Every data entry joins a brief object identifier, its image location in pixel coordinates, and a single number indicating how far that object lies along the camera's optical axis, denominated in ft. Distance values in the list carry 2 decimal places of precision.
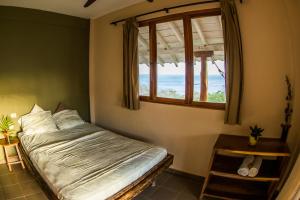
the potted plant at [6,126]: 9.45
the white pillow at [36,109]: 10.81
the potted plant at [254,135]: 6.46
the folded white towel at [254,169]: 6.20
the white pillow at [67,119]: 10.84
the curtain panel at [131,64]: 9.93
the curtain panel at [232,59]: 7.05
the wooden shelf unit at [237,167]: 6.15
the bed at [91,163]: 5.72
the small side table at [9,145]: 9.20
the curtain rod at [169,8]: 7.72
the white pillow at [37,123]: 9.90
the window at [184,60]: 8.07
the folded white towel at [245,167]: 6.32
